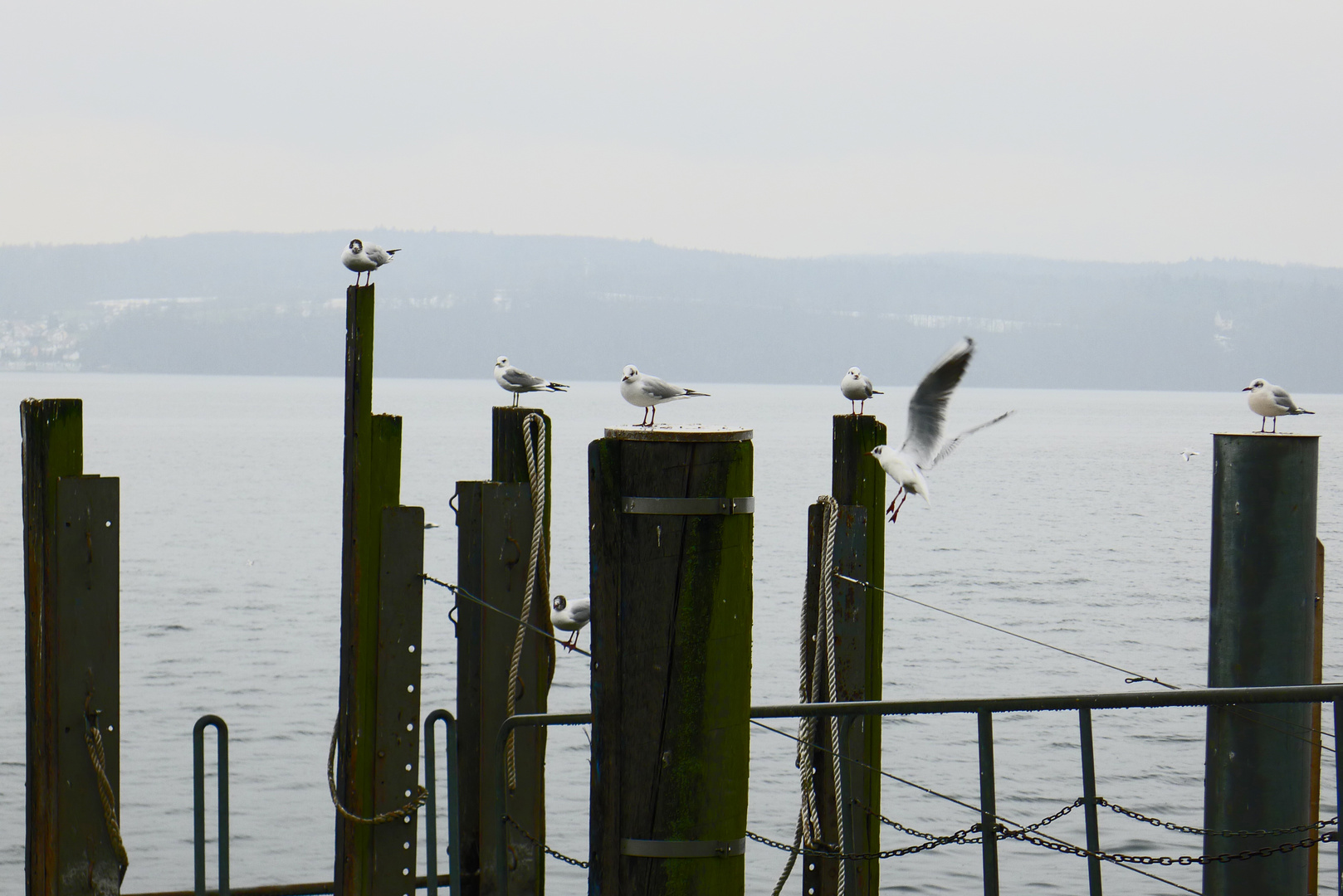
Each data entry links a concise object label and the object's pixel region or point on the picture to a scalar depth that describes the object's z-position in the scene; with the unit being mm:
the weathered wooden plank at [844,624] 13008
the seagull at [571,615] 25578
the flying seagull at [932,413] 16250
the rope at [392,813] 13945
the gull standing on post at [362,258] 22594
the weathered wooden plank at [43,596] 12883
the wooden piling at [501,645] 13828
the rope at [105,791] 12945
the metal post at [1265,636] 10141
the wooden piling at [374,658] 13953
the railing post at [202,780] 12484
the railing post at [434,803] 12742
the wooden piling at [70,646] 12883
